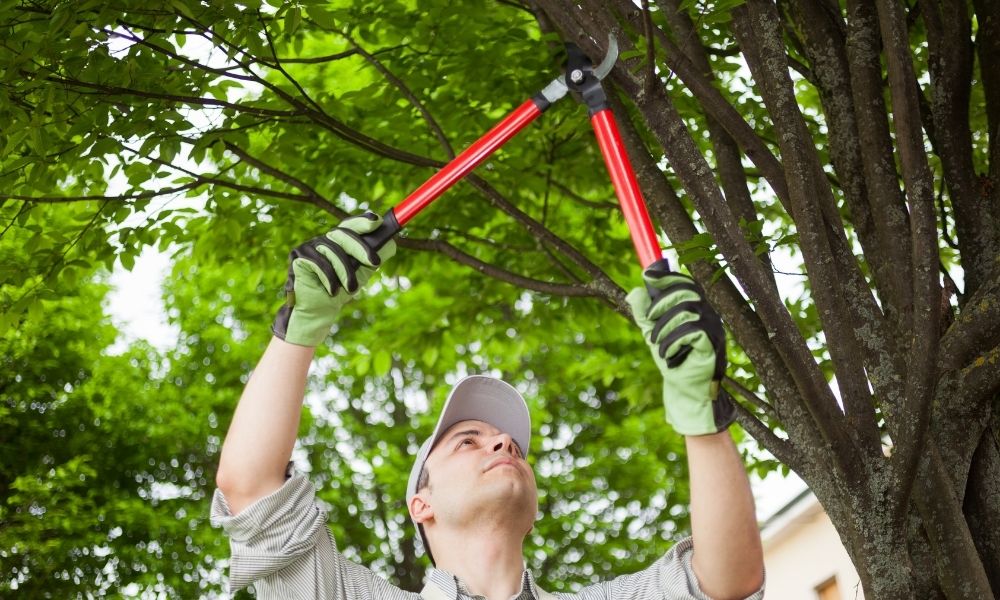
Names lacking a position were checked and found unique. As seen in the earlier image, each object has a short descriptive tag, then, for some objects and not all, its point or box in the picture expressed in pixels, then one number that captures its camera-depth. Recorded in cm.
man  210
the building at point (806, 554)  1270
